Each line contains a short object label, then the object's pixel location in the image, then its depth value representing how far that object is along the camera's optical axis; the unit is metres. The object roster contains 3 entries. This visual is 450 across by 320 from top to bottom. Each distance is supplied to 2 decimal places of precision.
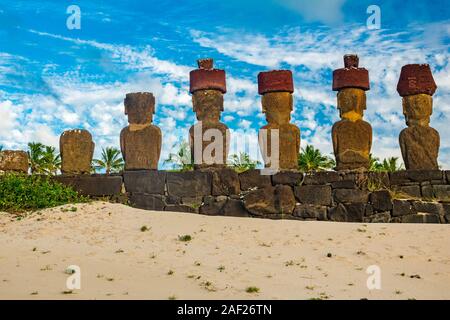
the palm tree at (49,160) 24.11
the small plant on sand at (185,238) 9.90
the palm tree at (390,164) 24.30
